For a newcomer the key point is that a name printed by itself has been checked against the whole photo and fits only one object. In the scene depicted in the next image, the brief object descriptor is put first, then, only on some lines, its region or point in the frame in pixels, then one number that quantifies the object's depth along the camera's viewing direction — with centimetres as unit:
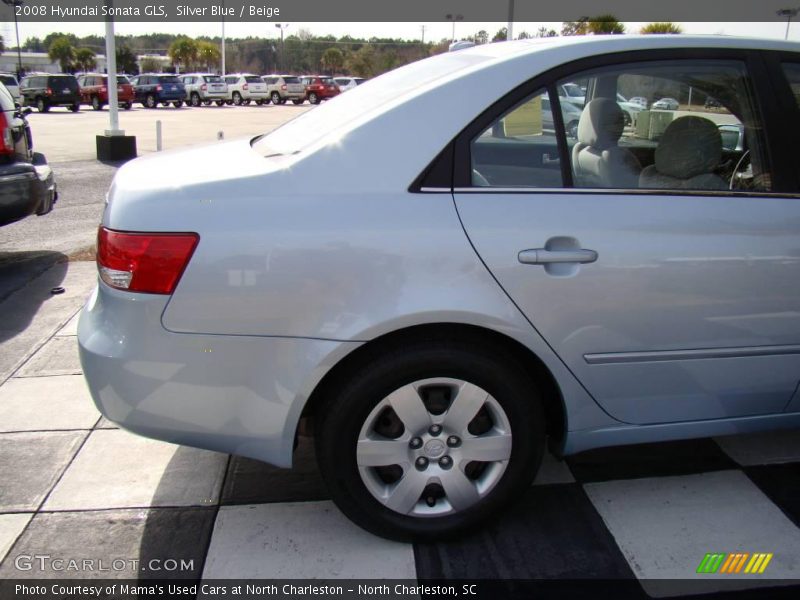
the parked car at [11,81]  2612
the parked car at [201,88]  3969
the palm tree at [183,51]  7025
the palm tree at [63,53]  6838
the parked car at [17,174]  581
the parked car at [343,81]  4523
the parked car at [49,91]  3145
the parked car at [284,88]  4366
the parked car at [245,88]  4169
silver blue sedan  236
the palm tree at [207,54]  7125
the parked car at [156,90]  3694
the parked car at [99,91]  3431
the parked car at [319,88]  4350
